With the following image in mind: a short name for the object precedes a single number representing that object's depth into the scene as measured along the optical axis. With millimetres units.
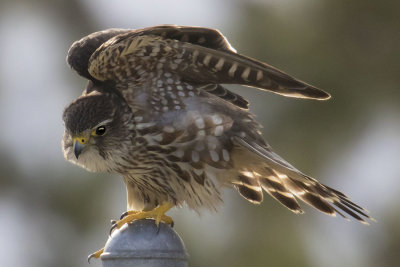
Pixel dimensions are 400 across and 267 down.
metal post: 7992
